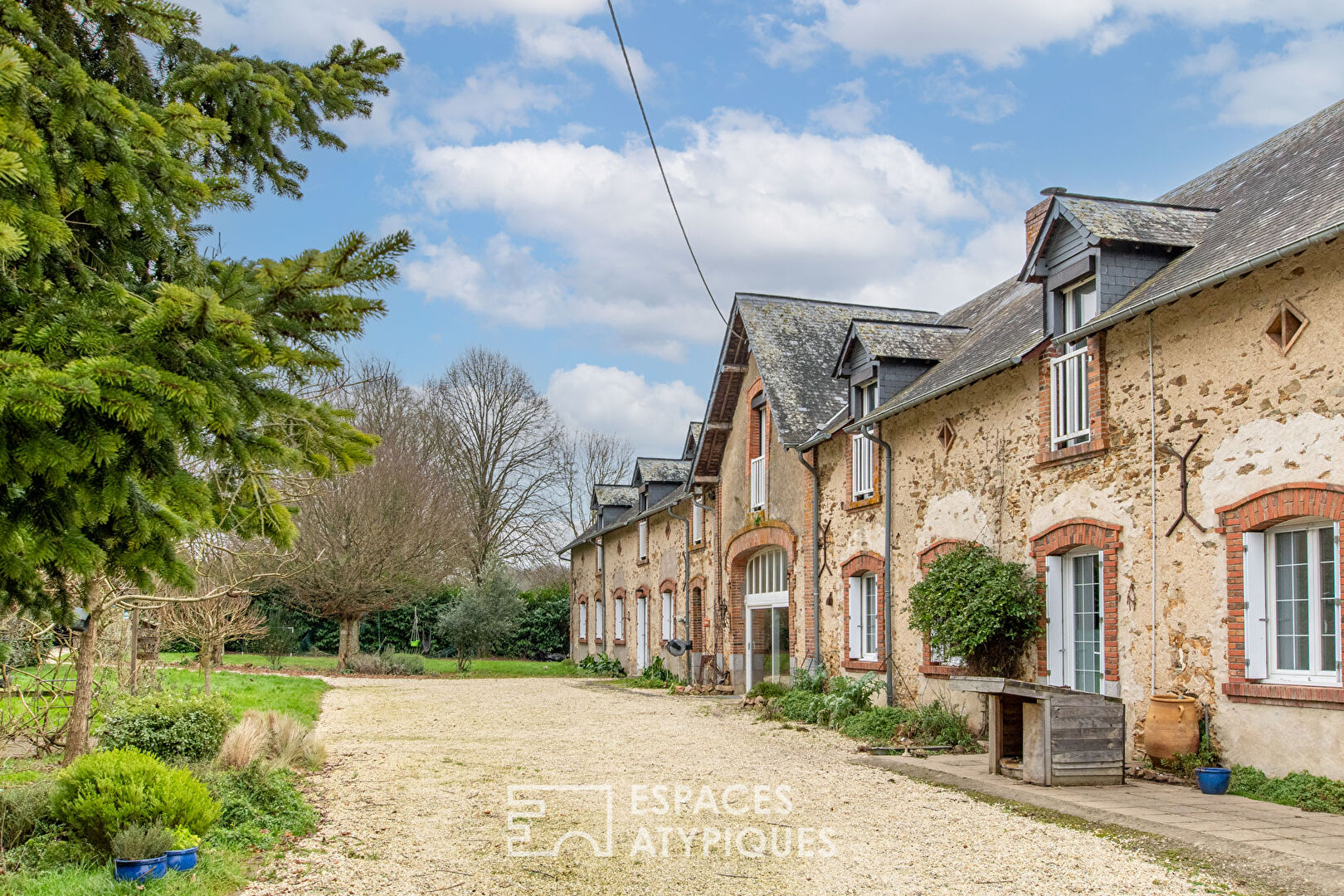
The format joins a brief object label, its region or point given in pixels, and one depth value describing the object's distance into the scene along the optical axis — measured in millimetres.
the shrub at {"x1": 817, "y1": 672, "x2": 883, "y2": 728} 14453
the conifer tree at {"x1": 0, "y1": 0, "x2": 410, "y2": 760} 3496
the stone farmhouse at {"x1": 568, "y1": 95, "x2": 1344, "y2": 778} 8758
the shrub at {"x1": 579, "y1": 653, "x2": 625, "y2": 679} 29062
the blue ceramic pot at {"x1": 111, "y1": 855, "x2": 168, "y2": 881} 5520
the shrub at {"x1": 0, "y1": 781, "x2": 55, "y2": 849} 6328
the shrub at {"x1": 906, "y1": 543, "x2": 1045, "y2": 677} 11844
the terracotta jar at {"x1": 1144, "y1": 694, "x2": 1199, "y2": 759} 9328
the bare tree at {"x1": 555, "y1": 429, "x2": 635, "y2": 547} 44625
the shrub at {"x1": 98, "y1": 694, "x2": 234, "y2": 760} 9078
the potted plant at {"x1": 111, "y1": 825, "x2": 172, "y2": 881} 5531
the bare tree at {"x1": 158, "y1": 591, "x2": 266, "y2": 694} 13898
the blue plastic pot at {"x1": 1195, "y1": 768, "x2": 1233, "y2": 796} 8781
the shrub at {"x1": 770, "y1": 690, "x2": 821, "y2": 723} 15109
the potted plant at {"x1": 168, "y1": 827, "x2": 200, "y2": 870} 5703
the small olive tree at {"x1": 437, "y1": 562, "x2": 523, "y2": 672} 30094
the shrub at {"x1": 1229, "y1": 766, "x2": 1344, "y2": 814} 8016
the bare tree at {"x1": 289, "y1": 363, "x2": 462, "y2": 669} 26062
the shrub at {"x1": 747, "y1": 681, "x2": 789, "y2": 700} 17609
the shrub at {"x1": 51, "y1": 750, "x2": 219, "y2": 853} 5957
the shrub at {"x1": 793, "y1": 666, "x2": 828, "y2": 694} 16609
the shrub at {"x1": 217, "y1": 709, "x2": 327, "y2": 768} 8609
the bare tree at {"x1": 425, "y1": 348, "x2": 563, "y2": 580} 41094
